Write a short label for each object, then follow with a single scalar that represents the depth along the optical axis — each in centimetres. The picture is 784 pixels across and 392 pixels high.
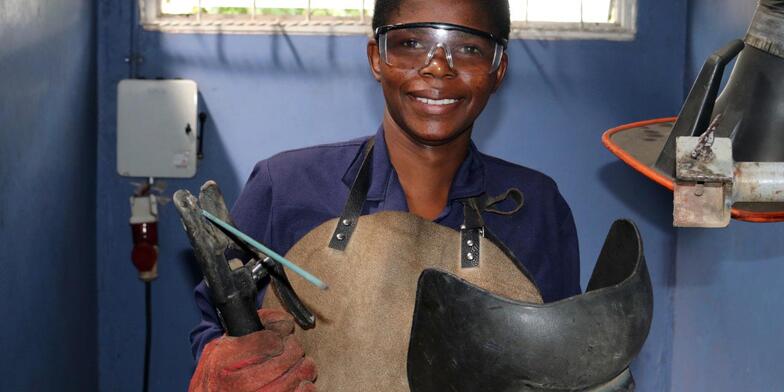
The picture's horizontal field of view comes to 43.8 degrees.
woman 165
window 326
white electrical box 325
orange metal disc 111
